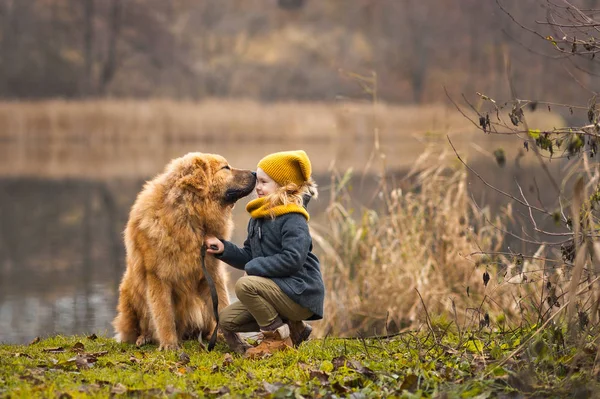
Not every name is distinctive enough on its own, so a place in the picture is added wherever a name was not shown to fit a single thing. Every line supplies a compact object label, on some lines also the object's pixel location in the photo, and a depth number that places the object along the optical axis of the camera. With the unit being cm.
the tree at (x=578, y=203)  683
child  954
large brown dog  1020
